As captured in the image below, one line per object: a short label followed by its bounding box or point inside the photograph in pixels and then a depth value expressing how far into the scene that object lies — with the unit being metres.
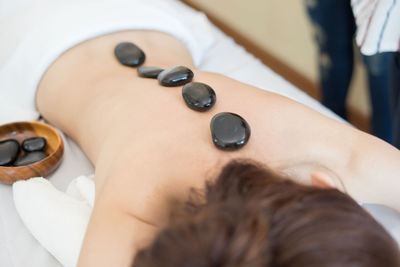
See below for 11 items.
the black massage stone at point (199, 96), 0.81
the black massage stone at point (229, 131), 0.73
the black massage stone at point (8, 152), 0.97
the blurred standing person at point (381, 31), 0.97
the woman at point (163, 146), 0.52
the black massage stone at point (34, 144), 1.01
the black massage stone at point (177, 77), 0.89
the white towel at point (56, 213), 0.83
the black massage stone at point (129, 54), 1.04
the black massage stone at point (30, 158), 0.98
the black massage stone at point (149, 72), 0.96
